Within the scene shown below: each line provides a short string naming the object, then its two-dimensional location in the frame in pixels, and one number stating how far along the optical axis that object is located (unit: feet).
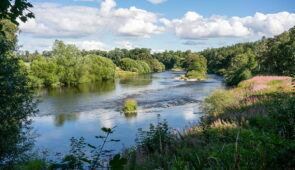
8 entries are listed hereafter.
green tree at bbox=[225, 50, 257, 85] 122.37
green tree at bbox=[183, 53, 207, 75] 264.52
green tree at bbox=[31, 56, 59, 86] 149.89
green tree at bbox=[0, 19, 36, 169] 28.70
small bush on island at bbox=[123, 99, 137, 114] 75.19
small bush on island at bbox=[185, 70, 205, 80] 202.10
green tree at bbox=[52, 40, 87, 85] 162.30
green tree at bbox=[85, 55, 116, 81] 190.90
